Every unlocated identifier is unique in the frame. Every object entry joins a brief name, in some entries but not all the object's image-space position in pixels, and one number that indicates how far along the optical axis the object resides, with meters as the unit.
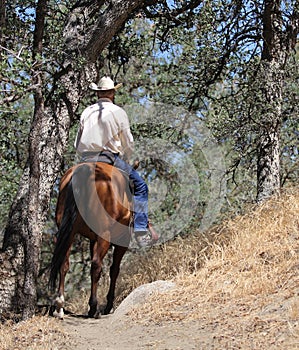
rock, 13.25
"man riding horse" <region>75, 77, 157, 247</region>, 14.18
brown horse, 13.25
